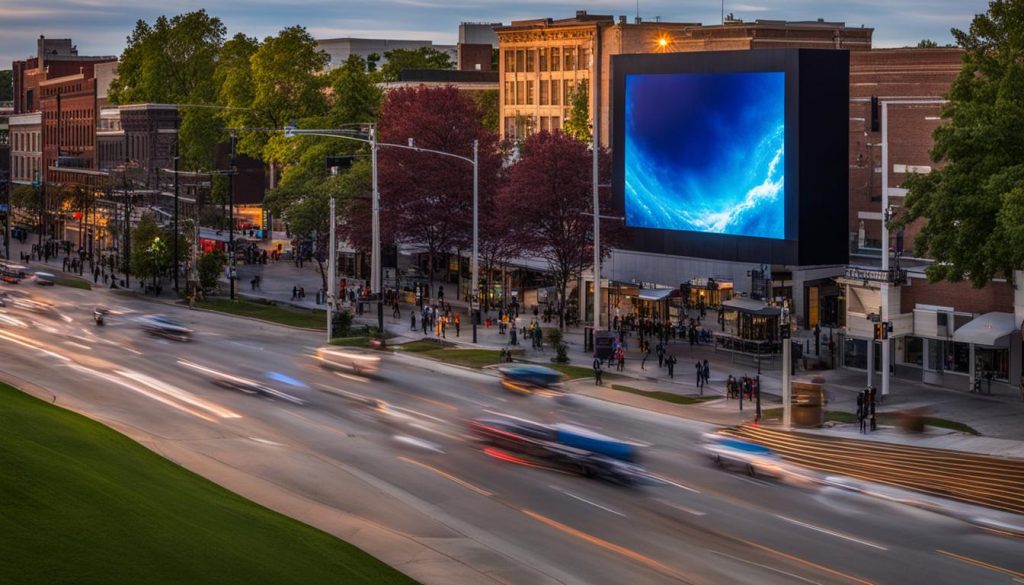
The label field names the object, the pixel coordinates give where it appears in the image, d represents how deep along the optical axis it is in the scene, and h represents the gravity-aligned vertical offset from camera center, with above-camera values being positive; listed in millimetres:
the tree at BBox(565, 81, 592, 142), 136500 +15448
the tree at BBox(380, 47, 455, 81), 184125 +28398
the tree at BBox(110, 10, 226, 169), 177625 +26528
